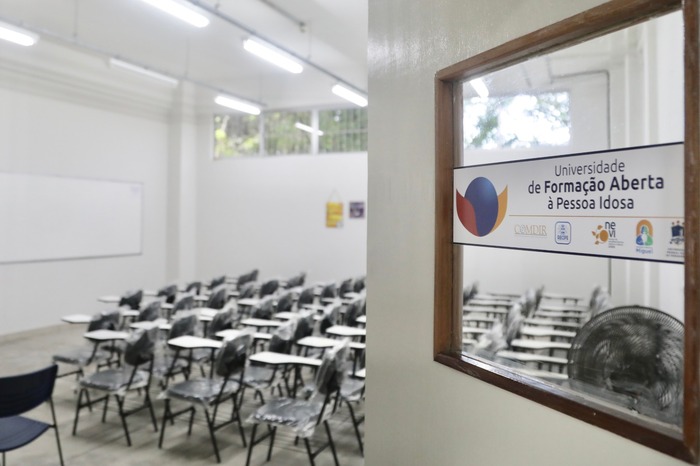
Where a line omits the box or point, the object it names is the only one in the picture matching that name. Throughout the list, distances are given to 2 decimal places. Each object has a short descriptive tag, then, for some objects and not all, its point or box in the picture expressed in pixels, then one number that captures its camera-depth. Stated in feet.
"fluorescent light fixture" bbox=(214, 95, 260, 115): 27.22
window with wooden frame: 4.33
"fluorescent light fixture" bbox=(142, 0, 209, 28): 15.76
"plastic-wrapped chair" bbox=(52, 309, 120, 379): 14.71
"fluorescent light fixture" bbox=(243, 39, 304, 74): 18.98
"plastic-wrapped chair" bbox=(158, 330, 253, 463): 11.69
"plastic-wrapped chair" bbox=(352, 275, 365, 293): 24.79
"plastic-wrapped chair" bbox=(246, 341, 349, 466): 10.41
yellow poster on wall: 31.00
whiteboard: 24.21
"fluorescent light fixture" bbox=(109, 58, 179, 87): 22.44
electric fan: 4.96
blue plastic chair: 9.21
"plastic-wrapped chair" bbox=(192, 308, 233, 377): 15.53
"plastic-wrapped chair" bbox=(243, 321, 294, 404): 13.15
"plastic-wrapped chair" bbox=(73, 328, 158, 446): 12.54
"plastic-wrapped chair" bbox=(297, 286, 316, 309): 20.82
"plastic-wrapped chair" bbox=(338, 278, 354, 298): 23.82
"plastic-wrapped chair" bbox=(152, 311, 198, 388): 14.23
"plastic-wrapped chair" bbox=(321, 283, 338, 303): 22.91
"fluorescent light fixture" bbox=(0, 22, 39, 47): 18.17
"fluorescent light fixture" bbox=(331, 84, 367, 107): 24.08
